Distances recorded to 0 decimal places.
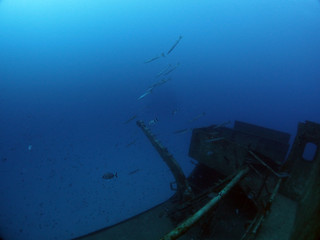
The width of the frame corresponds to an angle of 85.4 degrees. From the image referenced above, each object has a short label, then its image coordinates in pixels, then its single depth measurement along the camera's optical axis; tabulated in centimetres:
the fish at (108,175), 937
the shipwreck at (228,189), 405
